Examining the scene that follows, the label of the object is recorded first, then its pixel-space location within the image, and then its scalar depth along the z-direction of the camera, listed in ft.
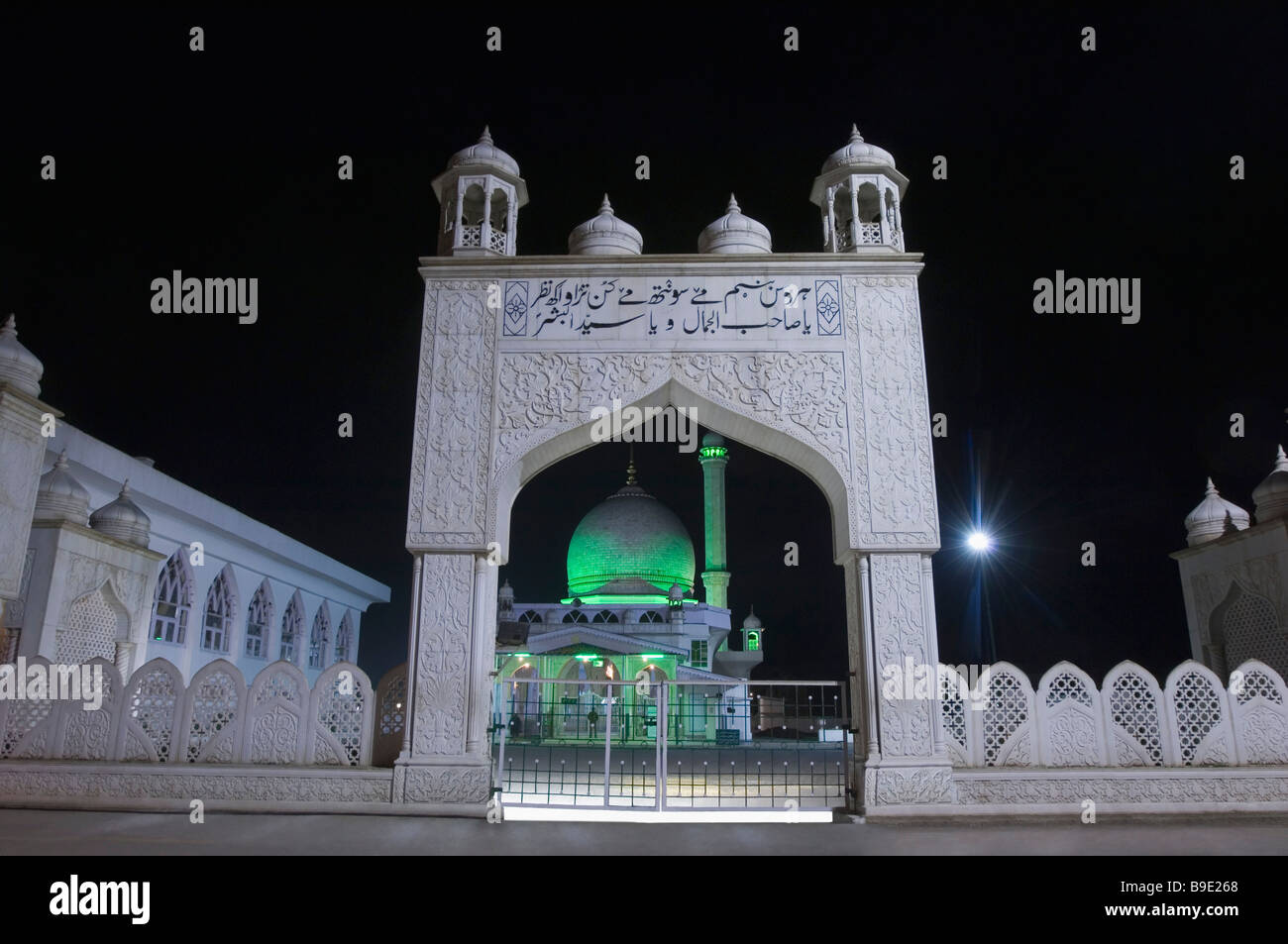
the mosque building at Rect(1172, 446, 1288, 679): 28.27
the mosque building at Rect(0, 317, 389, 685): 24.61
